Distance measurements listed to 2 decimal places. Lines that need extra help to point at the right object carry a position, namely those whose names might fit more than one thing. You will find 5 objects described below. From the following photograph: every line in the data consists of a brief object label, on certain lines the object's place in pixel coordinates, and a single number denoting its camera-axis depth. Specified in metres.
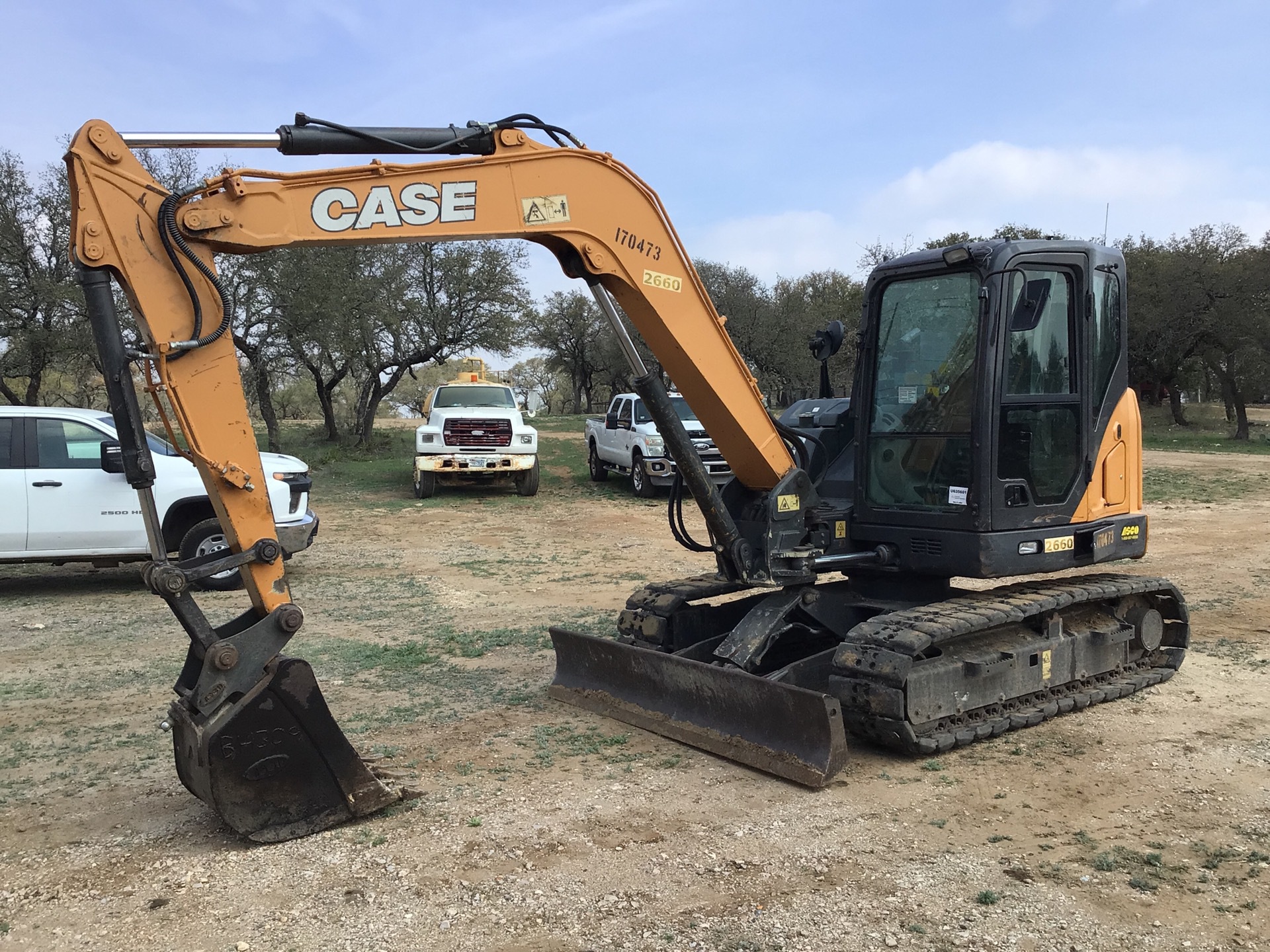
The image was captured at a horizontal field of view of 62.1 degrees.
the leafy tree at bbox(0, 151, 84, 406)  22.81
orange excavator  4.64
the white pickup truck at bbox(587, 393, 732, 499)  19.73
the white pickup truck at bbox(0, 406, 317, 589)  10.30
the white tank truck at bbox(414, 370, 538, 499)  19.53
